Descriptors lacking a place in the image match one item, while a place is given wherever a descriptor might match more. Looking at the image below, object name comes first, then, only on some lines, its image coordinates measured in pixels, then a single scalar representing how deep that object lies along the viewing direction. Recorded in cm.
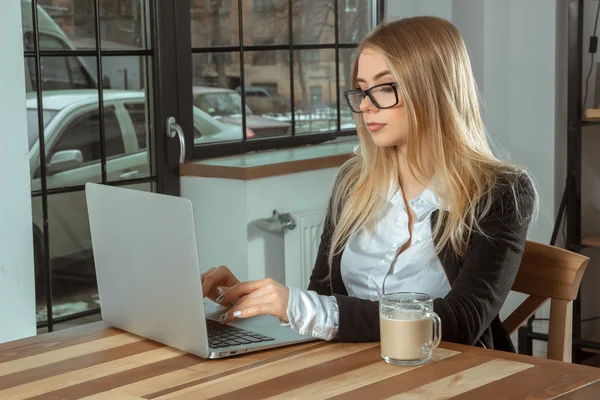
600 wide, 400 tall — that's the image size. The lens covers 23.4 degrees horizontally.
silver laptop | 194
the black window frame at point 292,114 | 348
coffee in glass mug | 194
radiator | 340
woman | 222
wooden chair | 231
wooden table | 185
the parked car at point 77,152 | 309
